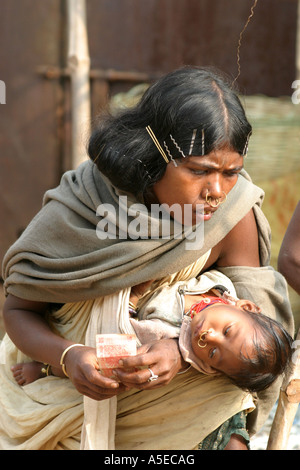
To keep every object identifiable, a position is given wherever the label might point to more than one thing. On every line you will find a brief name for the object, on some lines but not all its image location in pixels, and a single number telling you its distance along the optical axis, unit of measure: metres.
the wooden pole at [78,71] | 11.39
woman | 5.24
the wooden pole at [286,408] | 5.37
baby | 5.06
